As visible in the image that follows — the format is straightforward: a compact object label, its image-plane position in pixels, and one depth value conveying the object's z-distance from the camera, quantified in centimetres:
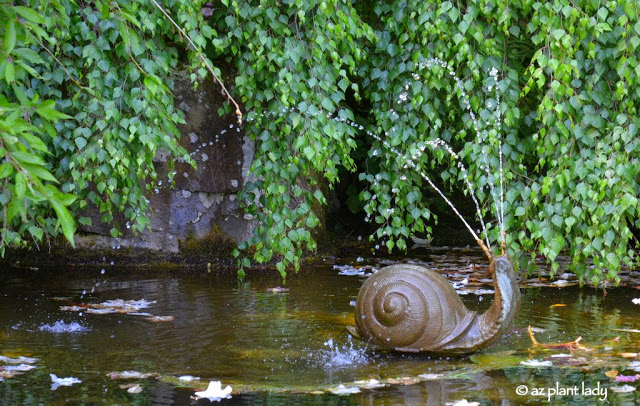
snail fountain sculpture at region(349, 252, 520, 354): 820
